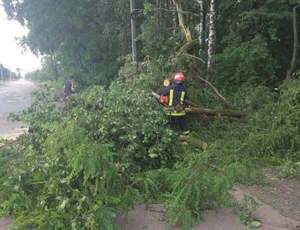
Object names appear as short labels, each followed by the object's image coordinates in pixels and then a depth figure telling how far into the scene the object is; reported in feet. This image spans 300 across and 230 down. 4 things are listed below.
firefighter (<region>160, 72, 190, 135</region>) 30.63
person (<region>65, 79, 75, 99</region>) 48.67
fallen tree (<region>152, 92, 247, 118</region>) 32.71
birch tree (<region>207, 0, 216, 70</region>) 46.89
